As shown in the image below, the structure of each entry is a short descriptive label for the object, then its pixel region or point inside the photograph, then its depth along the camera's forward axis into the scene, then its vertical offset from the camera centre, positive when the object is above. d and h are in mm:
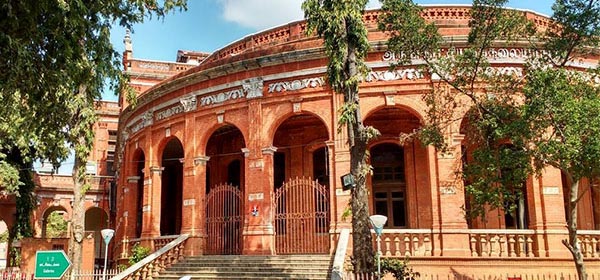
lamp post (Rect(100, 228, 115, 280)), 16377 +172
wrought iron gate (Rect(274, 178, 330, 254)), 16500 +532
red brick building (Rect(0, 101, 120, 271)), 30708 +2943
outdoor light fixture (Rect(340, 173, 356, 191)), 11359 +1102
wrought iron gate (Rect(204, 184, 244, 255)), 17938 +523
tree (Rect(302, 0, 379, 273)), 11317 +3447
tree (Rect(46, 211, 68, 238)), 48312 +1305
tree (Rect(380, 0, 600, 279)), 9852 +2574
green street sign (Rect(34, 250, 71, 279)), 10664 -461
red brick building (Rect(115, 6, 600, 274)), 15234 +2266
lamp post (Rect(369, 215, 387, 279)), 11984 +301
